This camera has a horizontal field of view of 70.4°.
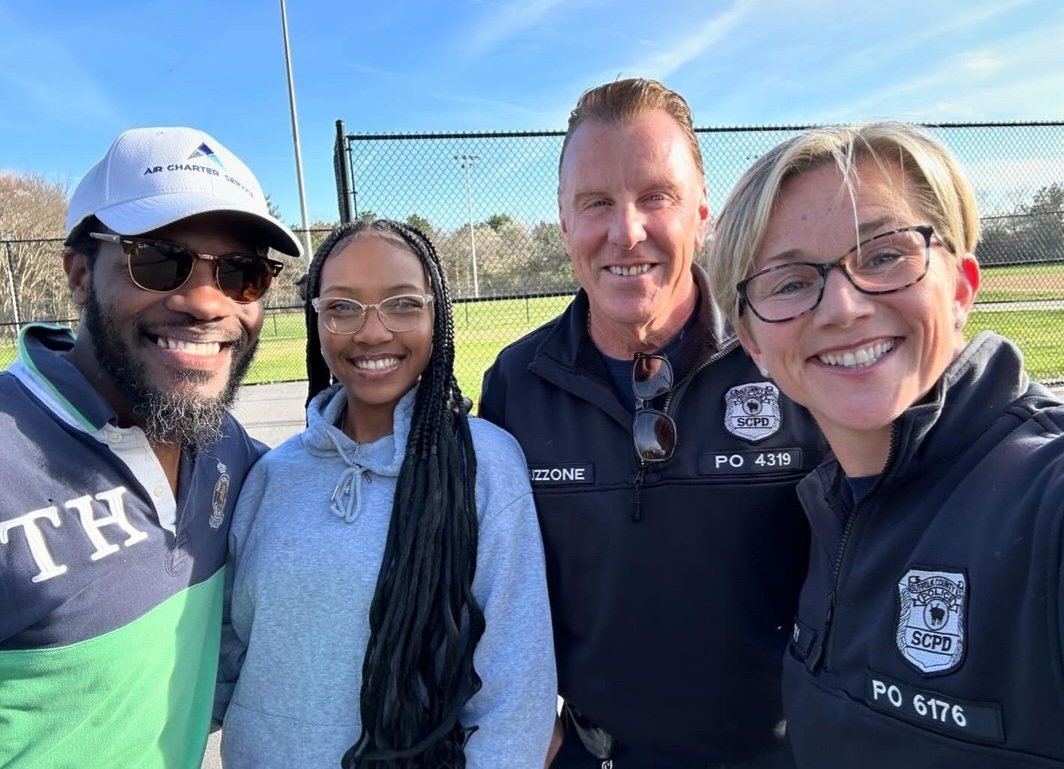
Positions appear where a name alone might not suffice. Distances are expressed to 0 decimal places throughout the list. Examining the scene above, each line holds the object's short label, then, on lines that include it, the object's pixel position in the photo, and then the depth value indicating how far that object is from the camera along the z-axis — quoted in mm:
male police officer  745
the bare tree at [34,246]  19475
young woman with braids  654
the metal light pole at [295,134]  15150
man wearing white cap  561
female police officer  457
